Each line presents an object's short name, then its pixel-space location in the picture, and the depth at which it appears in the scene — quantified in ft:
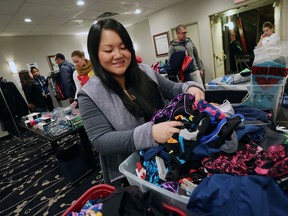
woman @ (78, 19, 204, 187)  2.20
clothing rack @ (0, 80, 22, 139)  12.57
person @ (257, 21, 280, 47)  12.12
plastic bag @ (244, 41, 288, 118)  2.93
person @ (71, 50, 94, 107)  8.54
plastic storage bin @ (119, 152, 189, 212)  1.79
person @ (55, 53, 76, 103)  10.39
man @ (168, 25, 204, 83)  12.00
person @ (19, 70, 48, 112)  13.28
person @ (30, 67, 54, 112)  14.10
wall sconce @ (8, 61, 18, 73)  16.34
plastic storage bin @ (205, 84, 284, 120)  3.04
